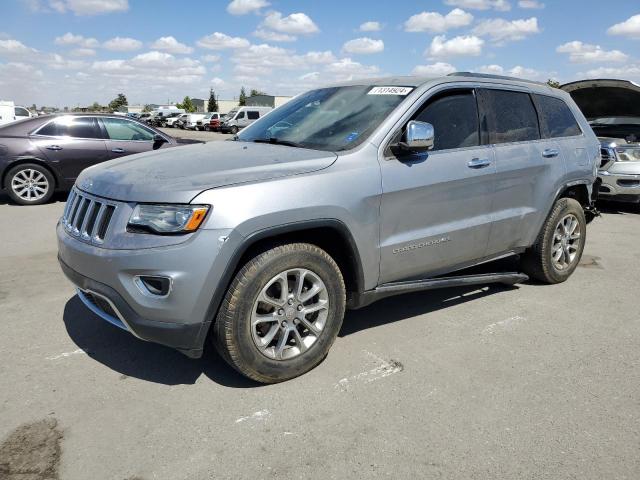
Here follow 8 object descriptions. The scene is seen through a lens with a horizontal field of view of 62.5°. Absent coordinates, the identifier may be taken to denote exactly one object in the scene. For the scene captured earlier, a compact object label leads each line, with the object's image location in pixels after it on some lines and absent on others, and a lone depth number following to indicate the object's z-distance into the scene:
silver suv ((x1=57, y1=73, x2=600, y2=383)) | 2.72
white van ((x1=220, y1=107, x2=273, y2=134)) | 36.78
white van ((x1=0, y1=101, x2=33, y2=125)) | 18.22
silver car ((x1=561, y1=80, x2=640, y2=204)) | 8.73
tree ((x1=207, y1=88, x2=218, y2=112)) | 88.31
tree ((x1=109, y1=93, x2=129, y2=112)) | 108.51
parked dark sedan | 8.49
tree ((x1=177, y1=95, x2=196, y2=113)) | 92.46
